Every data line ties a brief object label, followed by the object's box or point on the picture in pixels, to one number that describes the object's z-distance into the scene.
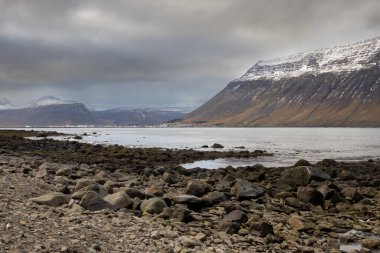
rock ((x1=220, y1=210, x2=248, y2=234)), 14.91
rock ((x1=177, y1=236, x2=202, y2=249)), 12.48
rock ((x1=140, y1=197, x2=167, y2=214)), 16.54
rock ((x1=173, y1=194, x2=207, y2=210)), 18.28
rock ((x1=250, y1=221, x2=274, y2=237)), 14.80
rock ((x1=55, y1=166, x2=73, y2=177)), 25.27
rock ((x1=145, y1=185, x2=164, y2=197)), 19.66
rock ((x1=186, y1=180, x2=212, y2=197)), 21.38
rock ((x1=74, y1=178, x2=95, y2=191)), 19.34
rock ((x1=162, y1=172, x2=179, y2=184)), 27.87
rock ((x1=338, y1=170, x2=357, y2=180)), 32.28
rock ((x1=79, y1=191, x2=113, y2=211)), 15.63
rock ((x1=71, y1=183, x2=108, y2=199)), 17.00
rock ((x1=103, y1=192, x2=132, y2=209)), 16.62
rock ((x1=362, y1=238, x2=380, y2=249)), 14.59
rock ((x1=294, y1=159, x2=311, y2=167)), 37.50
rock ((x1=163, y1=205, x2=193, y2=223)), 15.79
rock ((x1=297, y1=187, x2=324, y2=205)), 21.25
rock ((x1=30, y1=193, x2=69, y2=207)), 15.41
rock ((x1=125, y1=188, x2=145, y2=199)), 18.98
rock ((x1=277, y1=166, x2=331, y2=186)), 26.59
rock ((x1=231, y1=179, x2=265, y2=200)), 21.52
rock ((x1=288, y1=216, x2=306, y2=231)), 15.98
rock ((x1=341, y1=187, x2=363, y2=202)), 22.72
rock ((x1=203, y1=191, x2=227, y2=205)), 19.27
